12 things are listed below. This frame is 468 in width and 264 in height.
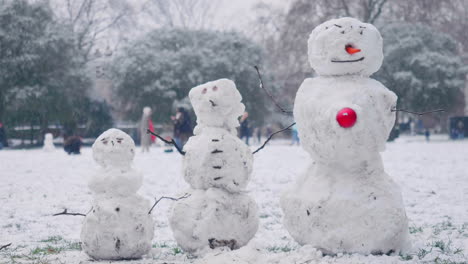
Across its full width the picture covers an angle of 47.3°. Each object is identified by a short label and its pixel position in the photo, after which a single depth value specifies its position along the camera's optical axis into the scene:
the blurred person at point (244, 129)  20.82
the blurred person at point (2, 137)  21.51
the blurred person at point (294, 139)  22.24
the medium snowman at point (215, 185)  4.17
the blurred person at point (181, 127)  14.45
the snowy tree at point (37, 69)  24.38
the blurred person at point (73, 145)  15.72
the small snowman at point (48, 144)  18.46
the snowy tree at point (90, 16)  29.55
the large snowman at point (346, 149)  4.00
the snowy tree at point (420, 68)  26.91
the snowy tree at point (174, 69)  27.62
